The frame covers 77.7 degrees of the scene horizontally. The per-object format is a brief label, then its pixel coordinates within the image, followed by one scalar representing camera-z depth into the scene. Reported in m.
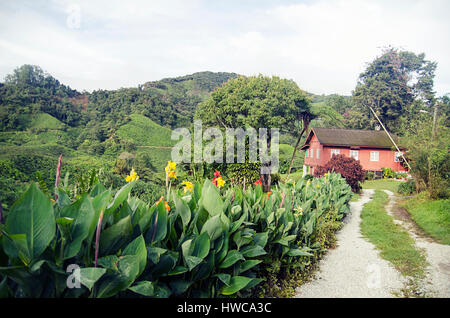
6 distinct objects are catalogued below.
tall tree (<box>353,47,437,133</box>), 32.72
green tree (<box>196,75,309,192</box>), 19.19
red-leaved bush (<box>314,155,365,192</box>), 12.42
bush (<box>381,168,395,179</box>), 22.02
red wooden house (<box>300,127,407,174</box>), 22.52
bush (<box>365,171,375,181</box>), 22.15
